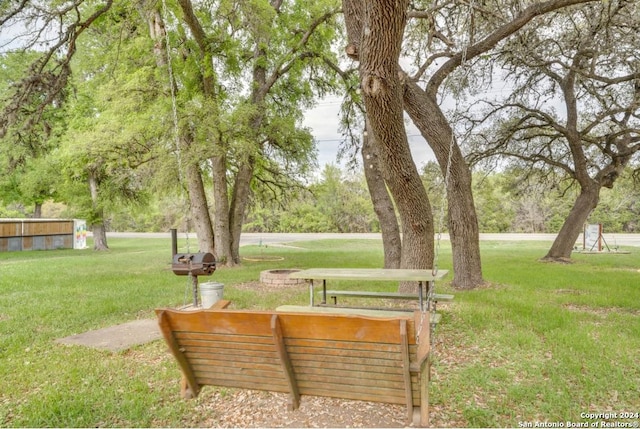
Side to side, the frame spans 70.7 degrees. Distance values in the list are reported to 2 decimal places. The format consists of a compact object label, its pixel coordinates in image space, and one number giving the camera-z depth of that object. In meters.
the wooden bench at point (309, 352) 2.44
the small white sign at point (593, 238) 19.00
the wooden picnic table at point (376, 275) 5.21
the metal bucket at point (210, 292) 6.11
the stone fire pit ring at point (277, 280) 9.62
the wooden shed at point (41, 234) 20.39
